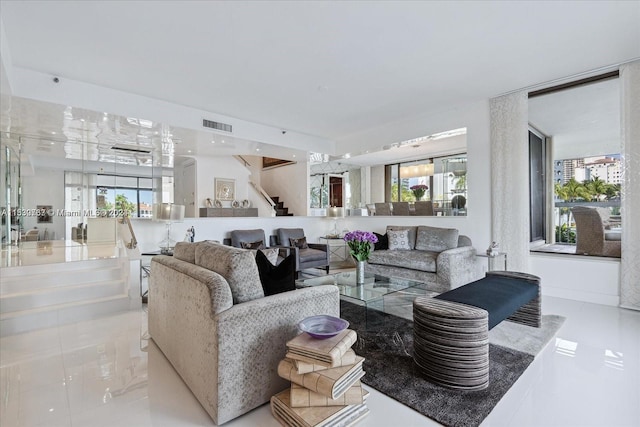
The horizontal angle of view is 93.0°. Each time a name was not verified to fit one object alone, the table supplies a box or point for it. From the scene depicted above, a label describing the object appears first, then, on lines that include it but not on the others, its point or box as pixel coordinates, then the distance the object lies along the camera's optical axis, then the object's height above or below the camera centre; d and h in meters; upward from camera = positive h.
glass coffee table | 2.80 -0.79
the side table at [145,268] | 4.32 -0.77
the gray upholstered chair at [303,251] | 5.28 -0.69
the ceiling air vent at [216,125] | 5.09 +1.53
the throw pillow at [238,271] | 1.88 -0.36
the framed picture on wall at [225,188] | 9.36 +0.81
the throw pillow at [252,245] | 5.25 -0.54
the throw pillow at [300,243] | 5.98 -0.58
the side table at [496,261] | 4.37 -0.71
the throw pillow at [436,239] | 4.74 -0.41
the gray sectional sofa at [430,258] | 4.19 -0.67
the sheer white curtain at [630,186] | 3.51 +0.30
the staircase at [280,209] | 9.21 +0.15
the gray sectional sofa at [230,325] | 1.69 -0.68
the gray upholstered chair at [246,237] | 5.70 -0.44
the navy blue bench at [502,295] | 2.28 -0.68
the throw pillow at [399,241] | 5.21 -0.48
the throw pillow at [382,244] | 5.40 -0.55
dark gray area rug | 1.78 -1.16
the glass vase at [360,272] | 3.47 -0.67
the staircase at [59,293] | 3.27 -0.94
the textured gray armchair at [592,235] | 3.85 -0.31
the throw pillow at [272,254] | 3.20 -0.43
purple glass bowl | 1.82 -0.70
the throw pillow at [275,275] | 2.39 -0.49
